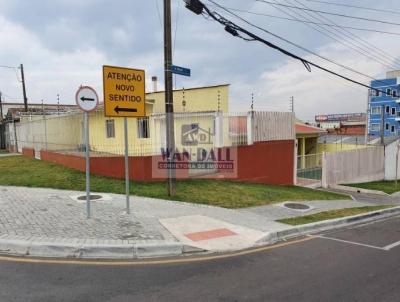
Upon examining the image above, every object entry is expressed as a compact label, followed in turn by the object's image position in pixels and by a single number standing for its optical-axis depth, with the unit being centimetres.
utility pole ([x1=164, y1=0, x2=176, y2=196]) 1020
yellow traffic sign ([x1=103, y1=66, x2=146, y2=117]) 785
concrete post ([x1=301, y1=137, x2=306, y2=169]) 2829
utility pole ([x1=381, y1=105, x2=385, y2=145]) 2815
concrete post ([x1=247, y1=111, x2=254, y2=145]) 1549
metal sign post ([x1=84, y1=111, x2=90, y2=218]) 759
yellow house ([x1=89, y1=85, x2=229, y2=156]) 1368
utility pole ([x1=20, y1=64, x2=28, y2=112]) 3372
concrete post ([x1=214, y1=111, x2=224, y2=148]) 1427
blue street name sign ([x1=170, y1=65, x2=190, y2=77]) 1007
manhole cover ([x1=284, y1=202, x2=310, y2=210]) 1106
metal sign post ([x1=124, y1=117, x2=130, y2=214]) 820
